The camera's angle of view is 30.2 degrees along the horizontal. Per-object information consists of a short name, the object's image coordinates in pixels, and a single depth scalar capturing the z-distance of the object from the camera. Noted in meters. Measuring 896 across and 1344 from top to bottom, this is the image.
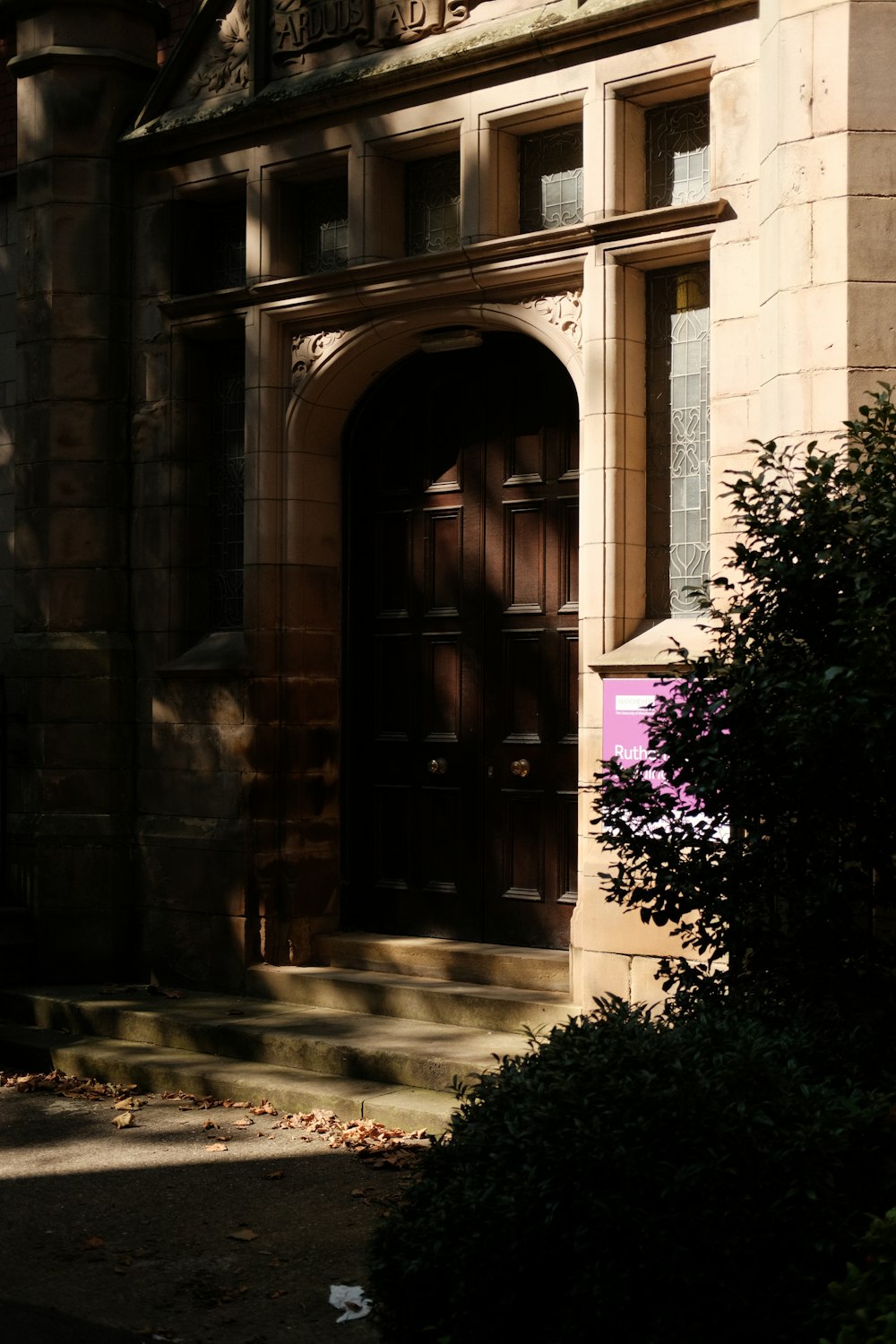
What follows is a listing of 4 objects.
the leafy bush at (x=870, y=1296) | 3.39
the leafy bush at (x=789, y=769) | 4.98
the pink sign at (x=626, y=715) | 7.64
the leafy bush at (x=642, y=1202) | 3.77
